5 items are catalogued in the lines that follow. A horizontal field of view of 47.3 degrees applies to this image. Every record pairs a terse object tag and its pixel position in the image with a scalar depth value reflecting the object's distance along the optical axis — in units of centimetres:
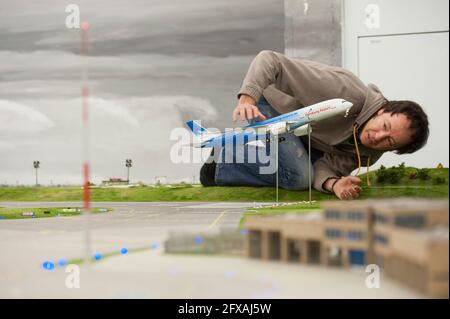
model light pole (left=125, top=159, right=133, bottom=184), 223
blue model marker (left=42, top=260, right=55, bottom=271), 166
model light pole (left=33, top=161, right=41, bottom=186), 224
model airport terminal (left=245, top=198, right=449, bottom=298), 127
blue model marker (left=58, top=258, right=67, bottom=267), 166
